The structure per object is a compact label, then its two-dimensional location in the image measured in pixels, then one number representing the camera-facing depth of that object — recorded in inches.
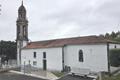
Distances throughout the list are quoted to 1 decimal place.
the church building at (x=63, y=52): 470.9
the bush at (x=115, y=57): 416.3
